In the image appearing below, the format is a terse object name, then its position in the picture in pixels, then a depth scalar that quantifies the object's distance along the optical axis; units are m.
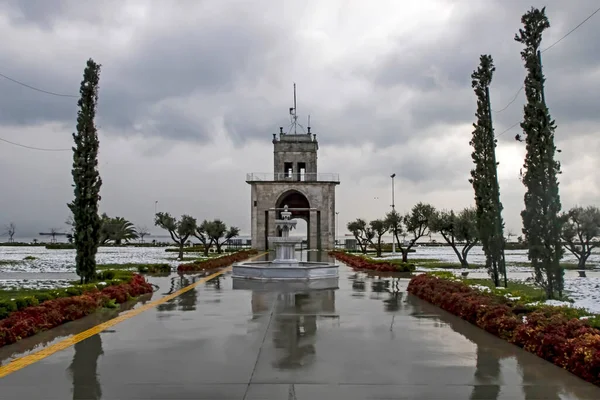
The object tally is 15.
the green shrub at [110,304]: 12.67
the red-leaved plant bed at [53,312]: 8.63
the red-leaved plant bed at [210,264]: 25.25
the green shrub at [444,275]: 16.99
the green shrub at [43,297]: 10.91
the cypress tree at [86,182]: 17.31
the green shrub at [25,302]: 9.82
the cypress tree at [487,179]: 16.72
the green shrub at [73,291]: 12.10
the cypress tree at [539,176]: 12.52
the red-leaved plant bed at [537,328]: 6.48
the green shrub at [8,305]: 9.34
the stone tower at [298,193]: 56.78
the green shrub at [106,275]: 17.92
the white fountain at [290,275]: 18.42
